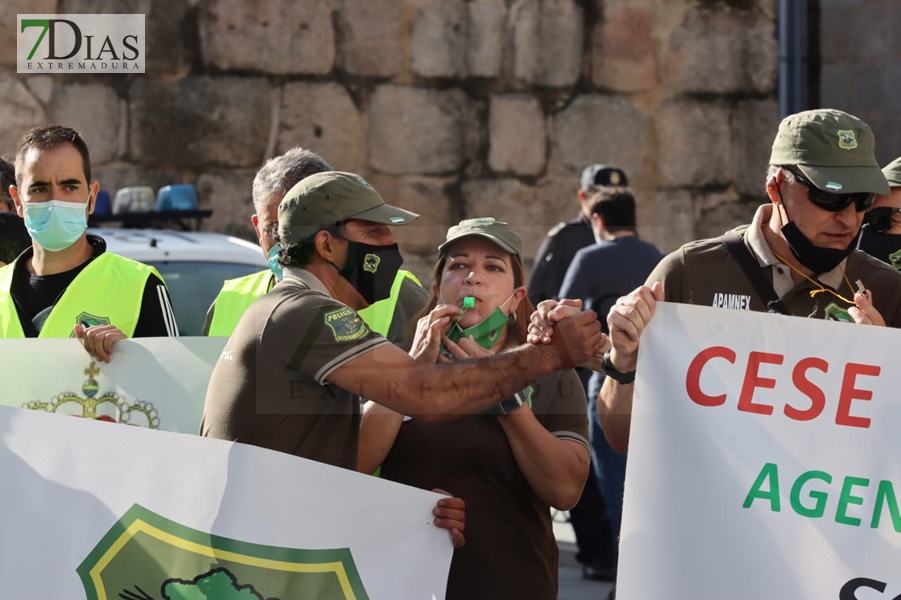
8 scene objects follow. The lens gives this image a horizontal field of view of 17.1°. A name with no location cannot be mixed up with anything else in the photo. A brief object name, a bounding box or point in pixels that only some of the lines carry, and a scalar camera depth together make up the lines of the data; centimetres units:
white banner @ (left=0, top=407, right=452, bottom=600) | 712
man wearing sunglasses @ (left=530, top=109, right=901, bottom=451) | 738
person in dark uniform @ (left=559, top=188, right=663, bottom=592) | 1340
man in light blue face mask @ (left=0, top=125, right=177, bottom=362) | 908
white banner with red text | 711
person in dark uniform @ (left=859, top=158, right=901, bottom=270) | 1011
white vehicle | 1230
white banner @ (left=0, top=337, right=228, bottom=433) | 852
